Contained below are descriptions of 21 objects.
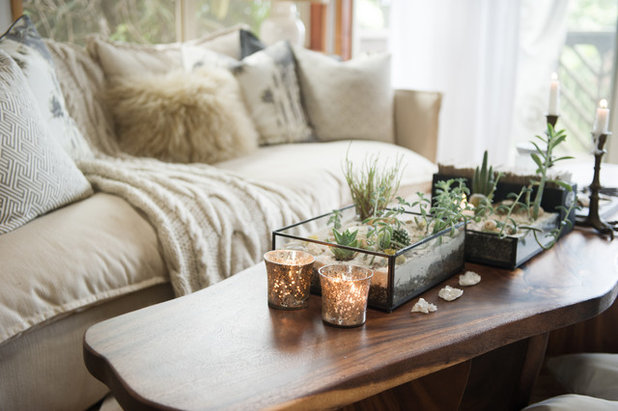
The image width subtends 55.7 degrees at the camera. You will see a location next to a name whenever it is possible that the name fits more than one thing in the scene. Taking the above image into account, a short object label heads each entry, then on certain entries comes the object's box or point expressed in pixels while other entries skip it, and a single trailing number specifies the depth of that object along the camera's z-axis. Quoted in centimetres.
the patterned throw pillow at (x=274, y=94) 238
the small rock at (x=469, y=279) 104
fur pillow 200
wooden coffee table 69
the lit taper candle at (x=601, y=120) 146
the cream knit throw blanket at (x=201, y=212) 141
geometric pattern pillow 123
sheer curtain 353
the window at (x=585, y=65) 349
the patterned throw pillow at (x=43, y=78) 151
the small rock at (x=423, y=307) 91
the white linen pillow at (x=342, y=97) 259
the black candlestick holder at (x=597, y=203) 143
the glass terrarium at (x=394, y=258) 92
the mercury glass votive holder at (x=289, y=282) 90
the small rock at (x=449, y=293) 97
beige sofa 111
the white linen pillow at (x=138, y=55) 212
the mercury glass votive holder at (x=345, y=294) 84
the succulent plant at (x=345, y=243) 95
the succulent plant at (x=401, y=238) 98
